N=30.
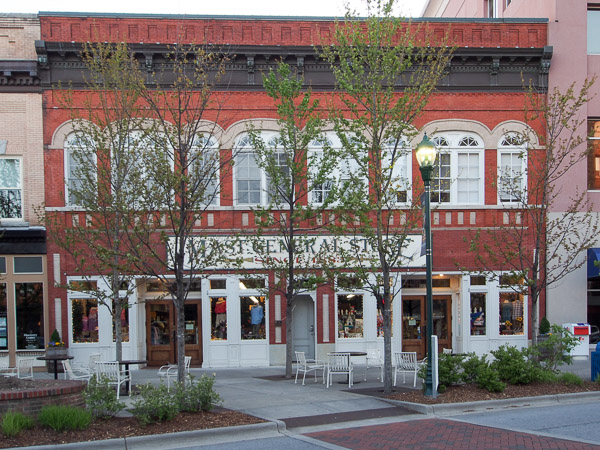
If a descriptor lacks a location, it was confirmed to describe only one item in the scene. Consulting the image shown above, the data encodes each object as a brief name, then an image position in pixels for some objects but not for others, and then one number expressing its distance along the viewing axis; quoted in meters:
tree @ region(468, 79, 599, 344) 19.62
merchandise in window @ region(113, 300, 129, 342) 19.39
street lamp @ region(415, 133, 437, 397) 12.88
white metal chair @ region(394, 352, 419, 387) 14.73
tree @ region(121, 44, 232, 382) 11.62
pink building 20.23
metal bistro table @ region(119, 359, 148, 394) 13.57
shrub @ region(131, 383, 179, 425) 10.21
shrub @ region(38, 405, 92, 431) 9.60
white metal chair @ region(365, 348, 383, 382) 16.41
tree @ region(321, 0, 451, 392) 13.87
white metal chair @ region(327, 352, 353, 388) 14.88
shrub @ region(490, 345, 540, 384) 13.39
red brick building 19.27
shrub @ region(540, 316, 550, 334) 19.47
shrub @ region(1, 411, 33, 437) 9.20
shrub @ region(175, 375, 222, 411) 11.00
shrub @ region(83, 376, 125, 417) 10.38
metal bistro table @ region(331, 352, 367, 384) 15.59
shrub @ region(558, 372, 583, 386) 13.71
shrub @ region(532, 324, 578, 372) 14.19
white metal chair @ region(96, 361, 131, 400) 13.10
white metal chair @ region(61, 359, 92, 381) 13.85
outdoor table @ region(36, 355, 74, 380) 14.95
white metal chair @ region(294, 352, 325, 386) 15.18
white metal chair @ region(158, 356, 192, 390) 14.15
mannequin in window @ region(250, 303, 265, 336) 19.86
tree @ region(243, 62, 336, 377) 15.86
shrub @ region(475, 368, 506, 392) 12.88
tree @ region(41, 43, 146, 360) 14.49
